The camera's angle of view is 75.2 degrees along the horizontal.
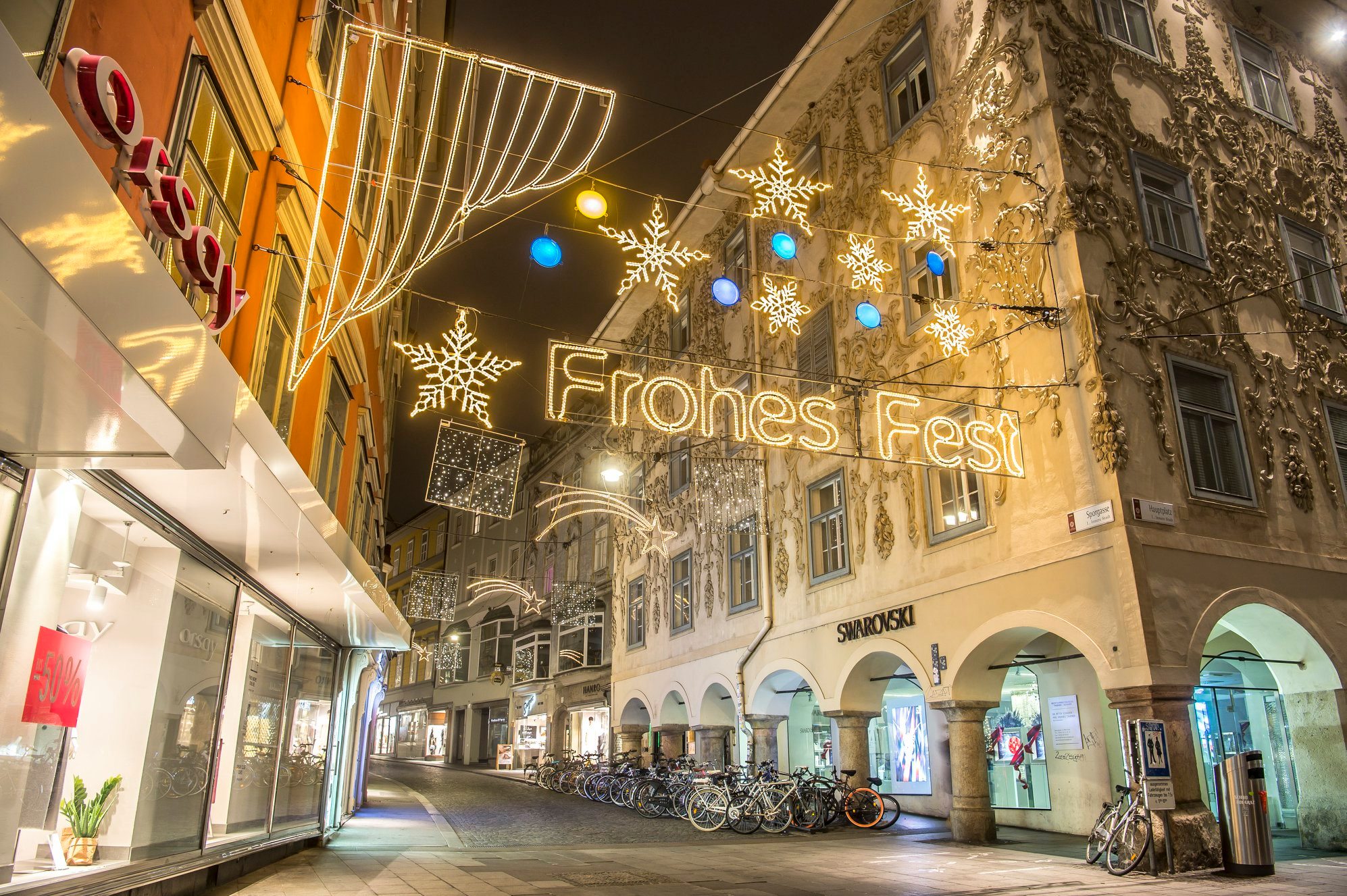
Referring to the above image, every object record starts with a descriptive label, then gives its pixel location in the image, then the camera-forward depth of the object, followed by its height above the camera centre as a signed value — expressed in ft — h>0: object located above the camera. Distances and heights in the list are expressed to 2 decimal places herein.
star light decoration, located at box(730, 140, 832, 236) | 39.75 +23.71
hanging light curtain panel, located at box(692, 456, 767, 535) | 61.11 +15.83
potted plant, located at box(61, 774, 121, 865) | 18.15 -2.09
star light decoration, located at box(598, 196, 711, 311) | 34.30 +17.80
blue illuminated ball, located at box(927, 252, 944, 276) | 39.14 +19.48
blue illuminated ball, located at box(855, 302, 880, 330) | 41.57 +18.38
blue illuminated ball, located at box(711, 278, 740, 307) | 36.78 +17.17
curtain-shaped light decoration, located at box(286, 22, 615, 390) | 20.48 +20.34
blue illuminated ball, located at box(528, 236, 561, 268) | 27.43 +14.00
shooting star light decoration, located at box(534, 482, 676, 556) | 64.90 +14.97
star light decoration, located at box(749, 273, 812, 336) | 41.06 +19.53
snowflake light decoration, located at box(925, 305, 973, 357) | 42.06 +17.77
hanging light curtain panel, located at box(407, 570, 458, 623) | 90.74 +12.31
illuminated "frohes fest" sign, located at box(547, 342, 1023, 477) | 31.42 +11.67
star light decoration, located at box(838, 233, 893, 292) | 47.14 +23.67
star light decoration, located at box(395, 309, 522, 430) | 29.32 +11.26
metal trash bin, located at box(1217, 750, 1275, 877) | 29.50 -3.25
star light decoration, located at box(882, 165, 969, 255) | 43.91 +24.38
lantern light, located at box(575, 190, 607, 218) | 28.04 +15.84
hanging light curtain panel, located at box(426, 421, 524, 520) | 41.45 +11.87
